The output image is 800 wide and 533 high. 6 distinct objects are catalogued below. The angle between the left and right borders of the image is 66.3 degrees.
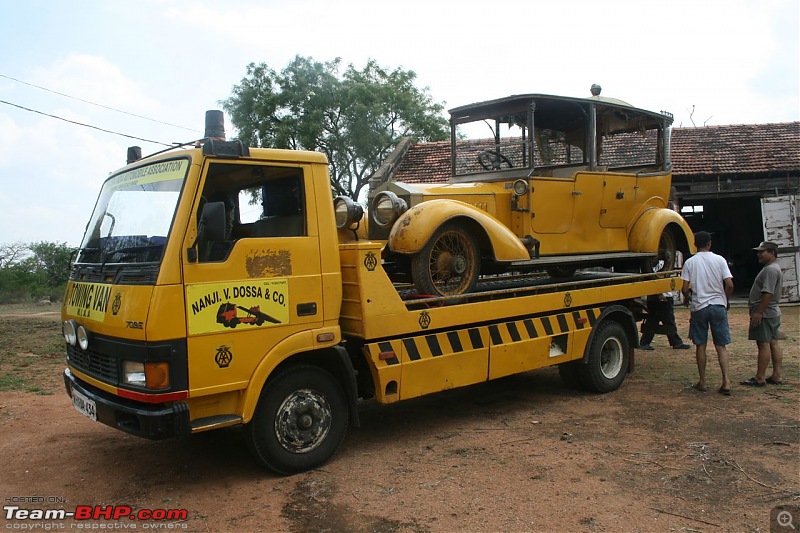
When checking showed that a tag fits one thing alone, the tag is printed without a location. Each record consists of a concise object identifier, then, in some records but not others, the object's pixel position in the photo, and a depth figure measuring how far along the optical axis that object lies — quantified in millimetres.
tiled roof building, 15805
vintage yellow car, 5637
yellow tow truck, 3920
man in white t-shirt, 6781
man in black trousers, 8305
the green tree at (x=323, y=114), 24000
